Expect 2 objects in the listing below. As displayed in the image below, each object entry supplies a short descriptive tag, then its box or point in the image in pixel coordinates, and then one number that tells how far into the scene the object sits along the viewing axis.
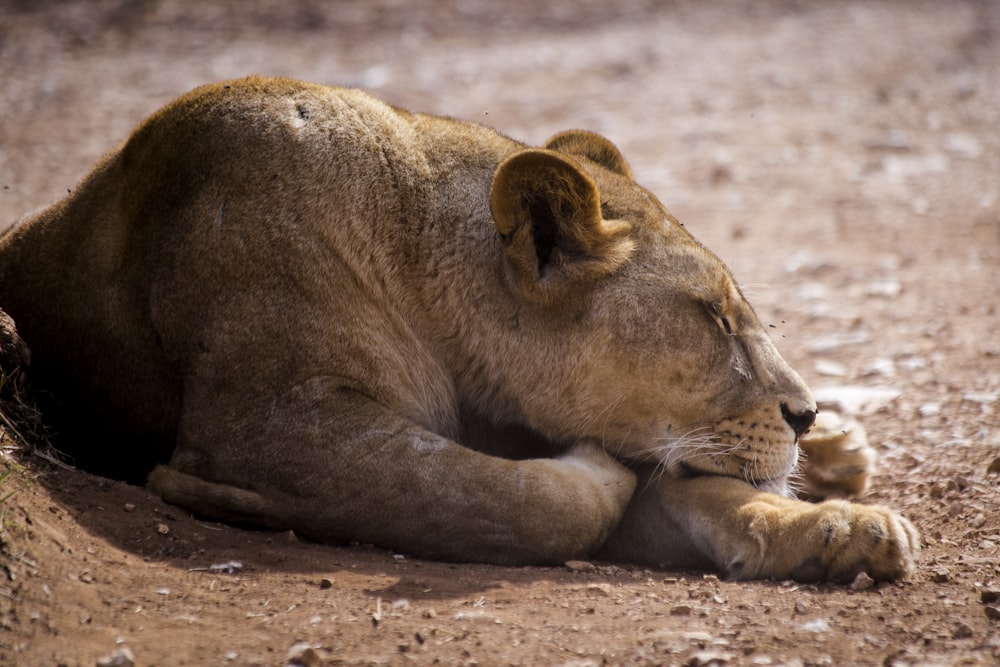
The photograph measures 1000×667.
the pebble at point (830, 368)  11.91
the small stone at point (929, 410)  10.53
